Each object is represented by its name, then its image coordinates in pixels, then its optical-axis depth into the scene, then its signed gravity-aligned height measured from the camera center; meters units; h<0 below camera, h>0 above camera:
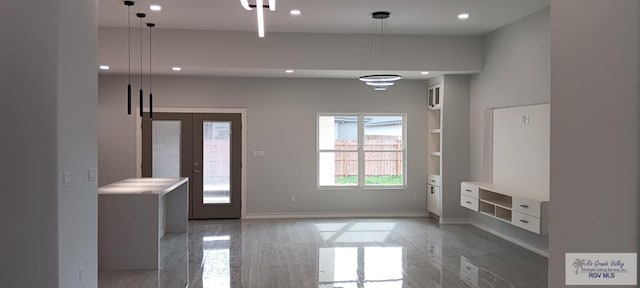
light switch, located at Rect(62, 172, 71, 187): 3.65 -0.26
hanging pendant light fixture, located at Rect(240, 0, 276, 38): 3.56 +0.99
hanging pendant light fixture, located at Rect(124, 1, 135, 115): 6.26 +1.71
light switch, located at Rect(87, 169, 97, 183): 4.20 -0.27
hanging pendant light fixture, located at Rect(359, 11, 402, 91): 6.79 +1.52
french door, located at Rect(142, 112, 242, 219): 9.12 -0.22
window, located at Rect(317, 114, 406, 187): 9.61 -0.14
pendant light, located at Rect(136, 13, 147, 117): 6.86 +1.72
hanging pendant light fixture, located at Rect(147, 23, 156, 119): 7.52 +1.17
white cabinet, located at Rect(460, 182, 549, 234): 6.02 -0.85
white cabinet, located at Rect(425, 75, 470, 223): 8.78 +0.00
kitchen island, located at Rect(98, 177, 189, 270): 5.66 -0.97
